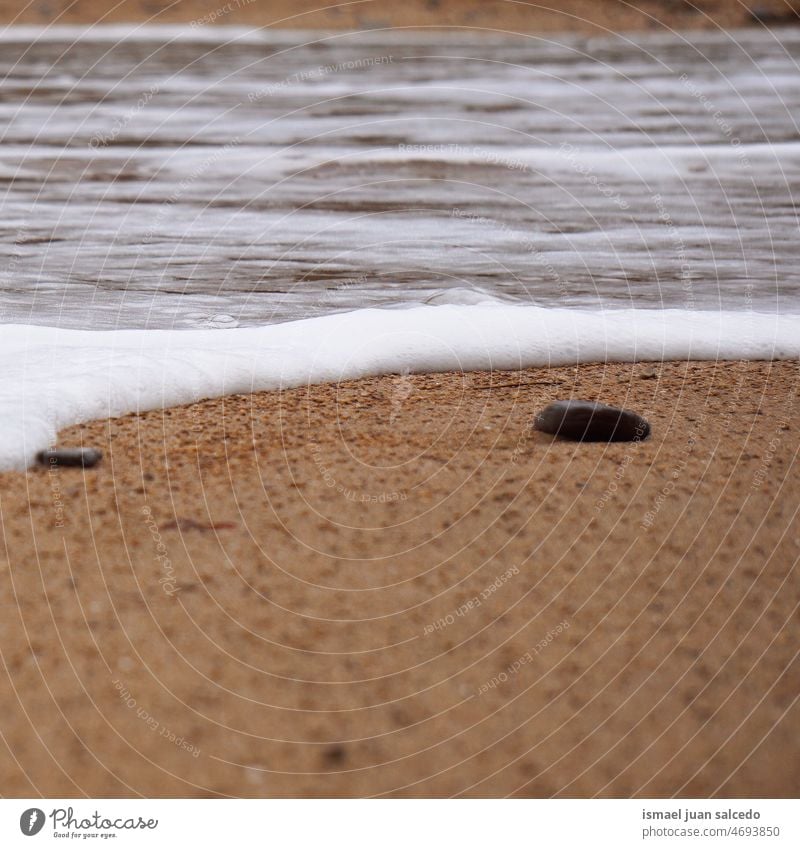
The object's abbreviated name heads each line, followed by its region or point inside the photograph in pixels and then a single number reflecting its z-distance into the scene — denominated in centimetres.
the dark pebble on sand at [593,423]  496
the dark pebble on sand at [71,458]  450
